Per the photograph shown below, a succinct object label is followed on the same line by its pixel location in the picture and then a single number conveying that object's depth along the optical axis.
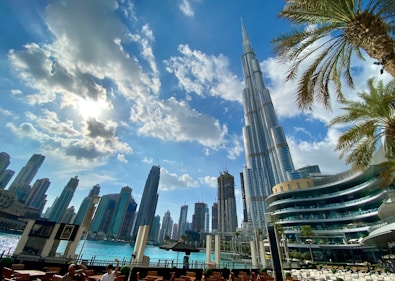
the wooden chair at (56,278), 6.99
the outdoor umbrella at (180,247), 14.92
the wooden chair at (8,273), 7.24
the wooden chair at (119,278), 8.59
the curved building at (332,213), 42.28
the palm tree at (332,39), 5.72
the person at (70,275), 4.89
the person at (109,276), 5.68
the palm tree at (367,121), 9.23
